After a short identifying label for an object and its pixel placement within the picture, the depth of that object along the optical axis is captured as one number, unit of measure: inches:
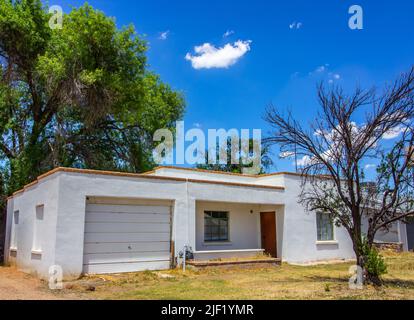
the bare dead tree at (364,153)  479.8
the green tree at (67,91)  837.8
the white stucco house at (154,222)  538.9
